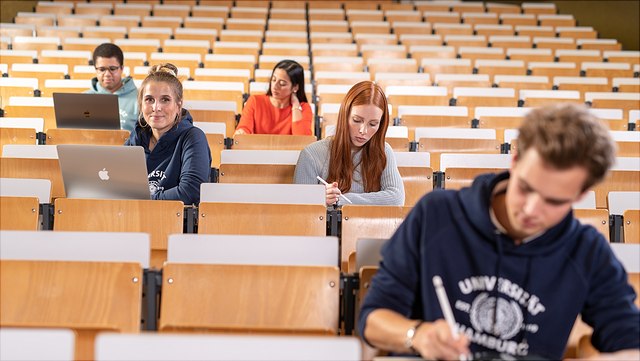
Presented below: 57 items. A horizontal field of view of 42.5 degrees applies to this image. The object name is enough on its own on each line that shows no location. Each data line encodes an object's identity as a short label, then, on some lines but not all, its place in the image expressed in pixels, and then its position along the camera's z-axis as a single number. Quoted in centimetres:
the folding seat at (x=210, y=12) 824
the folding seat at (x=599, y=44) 766
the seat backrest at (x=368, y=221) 264
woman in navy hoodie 310
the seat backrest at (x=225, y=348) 141
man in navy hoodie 157
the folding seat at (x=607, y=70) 666
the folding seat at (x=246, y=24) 769
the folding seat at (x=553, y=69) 660
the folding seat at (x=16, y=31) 704
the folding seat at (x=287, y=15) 828
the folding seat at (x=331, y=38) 729
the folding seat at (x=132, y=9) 821
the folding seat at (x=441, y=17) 835
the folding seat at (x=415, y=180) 345
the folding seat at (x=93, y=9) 815
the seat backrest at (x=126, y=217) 265
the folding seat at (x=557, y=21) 853
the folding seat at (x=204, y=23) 770
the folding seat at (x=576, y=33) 803
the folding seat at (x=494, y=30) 799
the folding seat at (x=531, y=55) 707
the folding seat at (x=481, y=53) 706
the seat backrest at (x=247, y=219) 263
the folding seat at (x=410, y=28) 786
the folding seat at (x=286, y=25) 775
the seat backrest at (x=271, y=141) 404
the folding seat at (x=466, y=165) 344
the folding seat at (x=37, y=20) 765
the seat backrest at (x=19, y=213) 263
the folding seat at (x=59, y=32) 709
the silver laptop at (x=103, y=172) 280
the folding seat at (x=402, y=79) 589
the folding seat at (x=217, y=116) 462
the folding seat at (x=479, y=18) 842
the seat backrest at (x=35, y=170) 324
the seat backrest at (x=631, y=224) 278
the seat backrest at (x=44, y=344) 145
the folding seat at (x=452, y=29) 791
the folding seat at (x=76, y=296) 192
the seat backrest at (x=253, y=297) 195
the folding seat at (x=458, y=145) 421
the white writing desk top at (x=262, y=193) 280
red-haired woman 293
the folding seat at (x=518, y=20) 847
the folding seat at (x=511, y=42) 751
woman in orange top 436
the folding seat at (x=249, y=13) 825
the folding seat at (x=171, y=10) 828
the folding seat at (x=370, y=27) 771
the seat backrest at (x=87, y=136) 376
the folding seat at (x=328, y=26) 773
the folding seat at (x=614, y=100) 551
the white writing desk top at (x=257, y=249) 210
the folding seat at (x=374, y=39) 732
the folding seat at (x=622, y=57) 712
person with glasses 445
